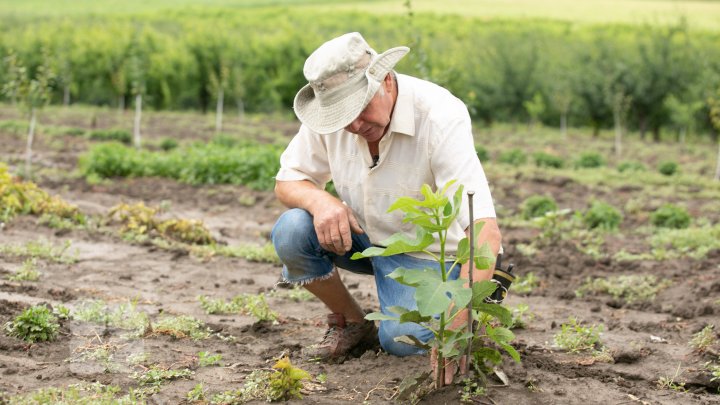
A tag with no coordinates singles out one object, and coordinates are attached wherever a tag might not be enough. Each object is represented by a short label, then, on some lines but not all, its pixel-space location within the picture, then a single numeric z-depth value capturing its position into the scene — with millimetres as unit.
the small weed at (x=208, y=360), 4285
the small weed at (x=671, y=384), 4152
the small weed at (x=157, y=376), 3973
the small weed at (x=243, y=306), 5207
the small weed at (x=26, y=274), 5754
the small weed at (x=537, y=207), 9312
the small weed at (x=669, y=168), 13484
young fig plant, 3283
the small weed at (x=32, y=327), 4406
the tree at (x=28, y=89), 10586
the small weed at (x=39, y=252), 6496
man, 3844
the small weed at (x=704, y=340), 4750
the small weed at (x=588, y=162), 14227
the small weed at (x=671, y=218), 8906
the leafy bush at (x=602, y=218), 8758
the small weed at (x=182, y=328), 4734
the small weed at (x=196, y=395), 3766
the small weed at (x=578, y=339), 4758
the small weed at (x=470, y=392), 3641
